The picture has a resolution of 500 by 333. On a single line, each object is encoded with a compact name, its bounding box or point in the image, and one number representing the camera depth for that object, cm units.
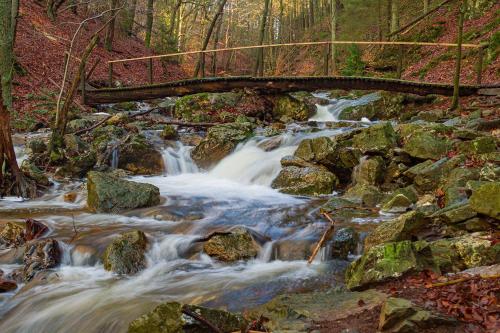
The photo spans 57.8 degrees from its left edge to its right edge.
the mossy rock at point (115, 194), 829
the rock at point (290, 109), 1588
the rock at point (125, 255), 582
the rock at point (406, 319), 332
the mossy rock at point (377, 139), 969
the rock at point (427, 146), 909
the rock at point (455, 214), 563
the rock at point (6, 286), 526
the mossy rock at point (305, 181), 942
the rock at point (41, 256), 571
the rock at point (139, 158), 1173
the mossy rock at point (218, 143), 1230
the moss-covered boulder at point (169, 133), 1338
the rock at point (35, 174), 973
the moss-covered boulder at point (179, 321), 369
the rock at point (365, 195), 812
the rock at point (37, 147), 1138
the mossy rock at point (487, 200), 521
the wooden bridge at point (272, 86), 1380
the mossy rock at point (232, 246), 615
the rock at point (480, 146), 848
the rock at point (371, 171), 919
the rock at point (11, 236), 635
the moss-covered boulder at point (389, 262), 435
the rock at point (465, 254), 456
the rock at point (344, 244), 602
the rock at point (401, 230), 565
